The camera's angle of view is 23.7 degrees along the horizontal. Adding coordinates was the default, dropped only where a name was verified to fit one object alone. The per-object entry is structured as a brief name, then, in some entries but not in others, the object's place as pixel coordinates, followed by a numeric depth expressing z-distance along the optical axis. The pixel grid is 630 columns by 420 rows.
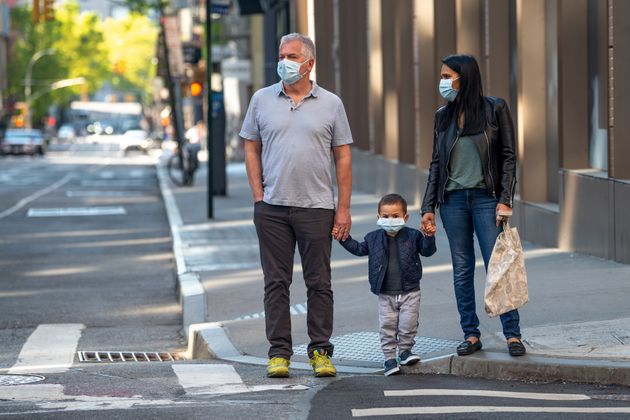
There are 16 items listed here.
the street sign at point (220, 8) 26.46
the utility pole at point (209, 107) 24.56
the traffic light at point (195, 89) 32.84
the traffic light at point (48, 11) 48.50
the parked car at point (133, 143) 95.34
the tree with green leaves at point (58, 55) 130.50
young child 8.79
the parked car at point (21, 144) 86.62
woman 8.74
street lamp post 127.25
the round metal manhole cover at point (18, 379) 8.66
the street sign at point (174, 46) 51.44
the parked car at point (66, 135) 146.91
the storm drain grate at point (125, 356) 11.30
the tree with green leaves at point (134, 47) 172.50
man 8.66
